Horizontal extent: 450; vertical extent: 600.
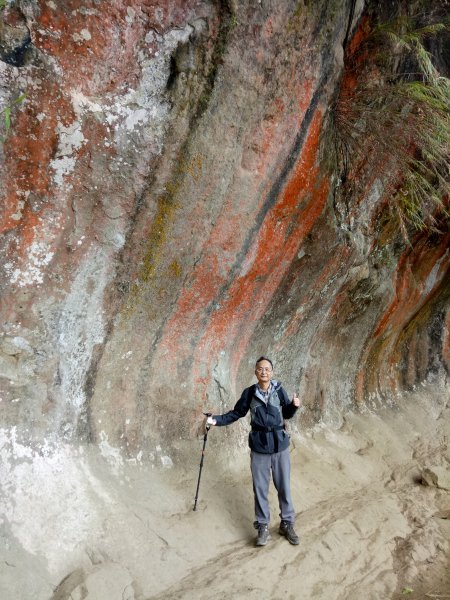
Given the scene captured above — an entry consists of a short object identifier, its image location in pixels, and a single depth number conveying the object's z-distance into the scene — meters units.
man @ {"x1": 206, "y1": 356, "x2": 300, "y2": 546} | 4.24
